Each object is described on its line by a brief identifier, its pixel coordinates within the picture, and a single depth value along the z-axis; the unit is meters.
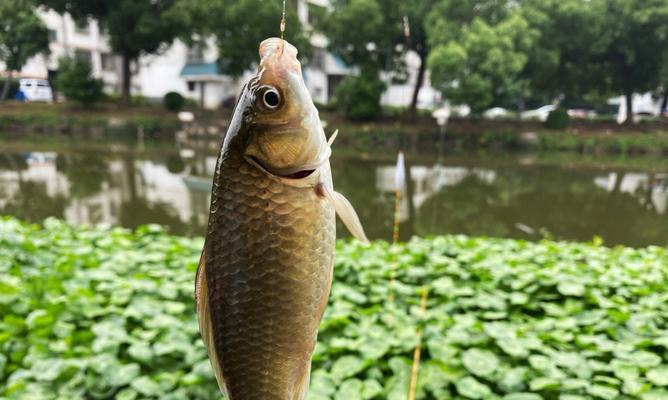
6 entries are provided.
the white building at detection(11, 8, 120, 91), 25.98
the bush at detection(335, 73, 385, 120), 20.48
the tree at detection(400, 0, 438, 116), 19.64
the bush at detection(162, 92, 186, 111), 22.72
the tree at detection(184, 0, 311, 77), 18.56
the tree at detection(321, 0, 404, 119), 19.02
